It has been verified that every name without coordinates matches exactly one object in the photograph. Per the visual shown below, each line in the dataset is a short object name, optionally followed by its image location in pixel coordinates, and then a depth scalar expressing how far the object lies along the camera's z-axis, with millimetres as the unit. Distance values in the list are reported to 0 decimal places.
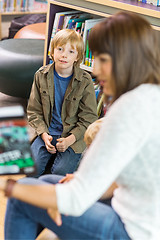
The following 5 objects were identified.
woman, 1012
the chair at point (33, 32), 3479
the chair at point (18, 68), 2763
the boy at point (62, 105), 2047
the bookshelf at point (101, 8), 2100
